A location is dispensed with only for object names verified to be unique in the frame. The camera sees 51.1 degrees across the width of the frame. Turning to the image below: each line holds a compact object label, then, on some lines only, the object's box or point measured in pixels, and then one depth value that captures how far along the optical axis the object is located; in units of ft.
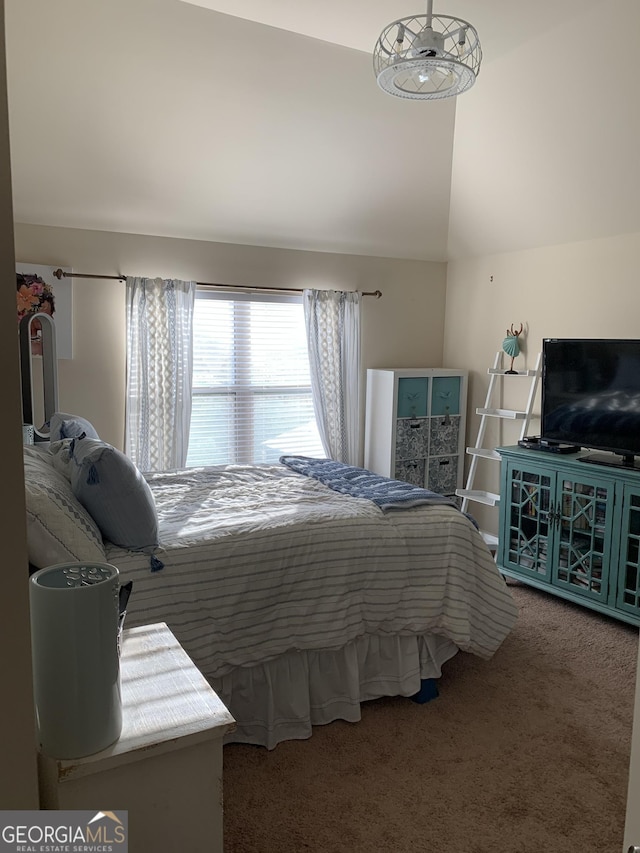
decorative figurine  15.74
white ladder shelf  14.99
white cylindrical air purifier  3.79
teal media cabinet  11.59
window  15.44
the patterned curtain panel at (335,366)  16.38
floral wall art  12.97
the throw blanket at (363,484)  9.96
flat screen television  12.05
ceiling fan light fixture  8.14
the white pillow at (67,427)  9.48
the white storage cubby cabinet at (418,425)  16.48
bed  7.68
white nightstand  3.75
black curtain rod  13.30
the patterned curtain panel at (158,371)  14.20
